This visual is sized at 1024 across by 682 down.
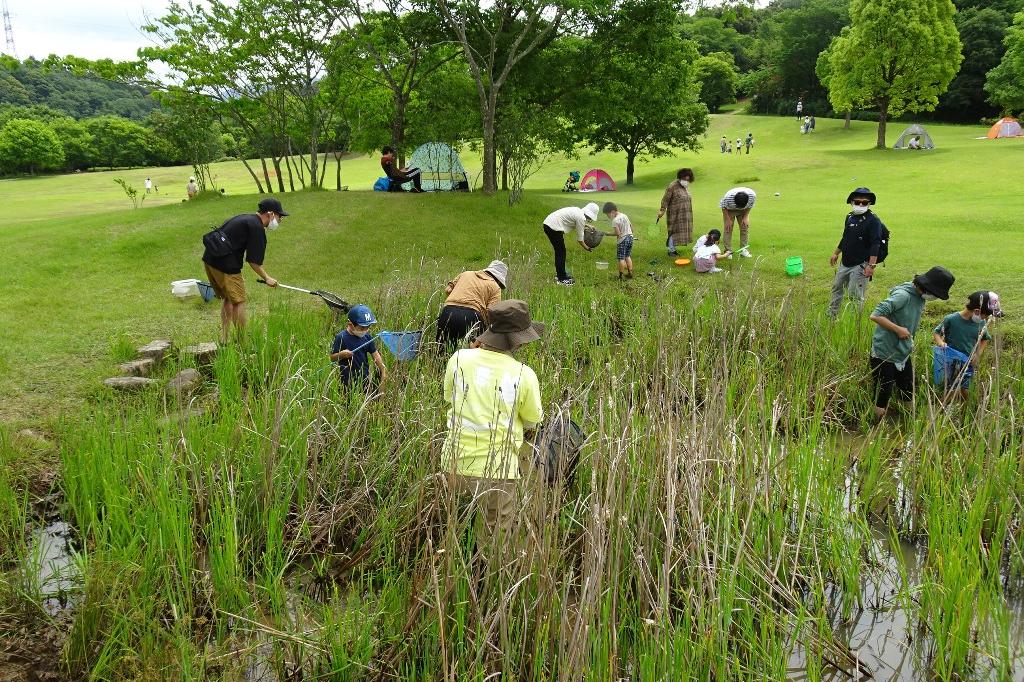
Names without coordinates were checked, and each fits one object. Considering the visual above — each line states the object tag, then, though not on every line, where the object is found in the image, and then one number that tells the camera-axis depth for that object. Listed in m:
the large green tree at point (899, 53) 32.44
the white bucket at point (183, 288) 9.12
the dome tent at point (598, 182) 28.75
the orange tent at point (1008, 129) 33.34
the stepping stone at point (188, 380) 5.57
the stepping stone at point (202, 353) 6.30
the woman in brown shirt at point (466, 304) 5.67
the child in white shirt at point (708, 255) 10.41
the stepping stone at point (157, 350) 6.45
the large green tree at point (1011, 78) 34.06
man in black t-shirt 6.61
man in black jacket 7.12
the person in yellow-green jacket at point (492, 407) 3.11
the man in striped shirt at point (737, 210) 11.06
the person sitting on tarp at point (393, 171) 16.06
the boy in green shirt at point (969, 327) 5.07
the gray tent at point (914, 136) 32.16
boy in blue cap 4.88
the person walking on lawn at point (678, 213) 11.31
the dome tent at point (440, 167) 18.70
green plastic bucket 9.80
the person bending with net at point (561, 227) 9.69
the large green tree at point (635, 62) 15.08
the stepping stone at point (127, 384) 5.63
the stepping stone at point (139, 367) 6.04
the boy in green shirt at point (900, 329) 5.16
